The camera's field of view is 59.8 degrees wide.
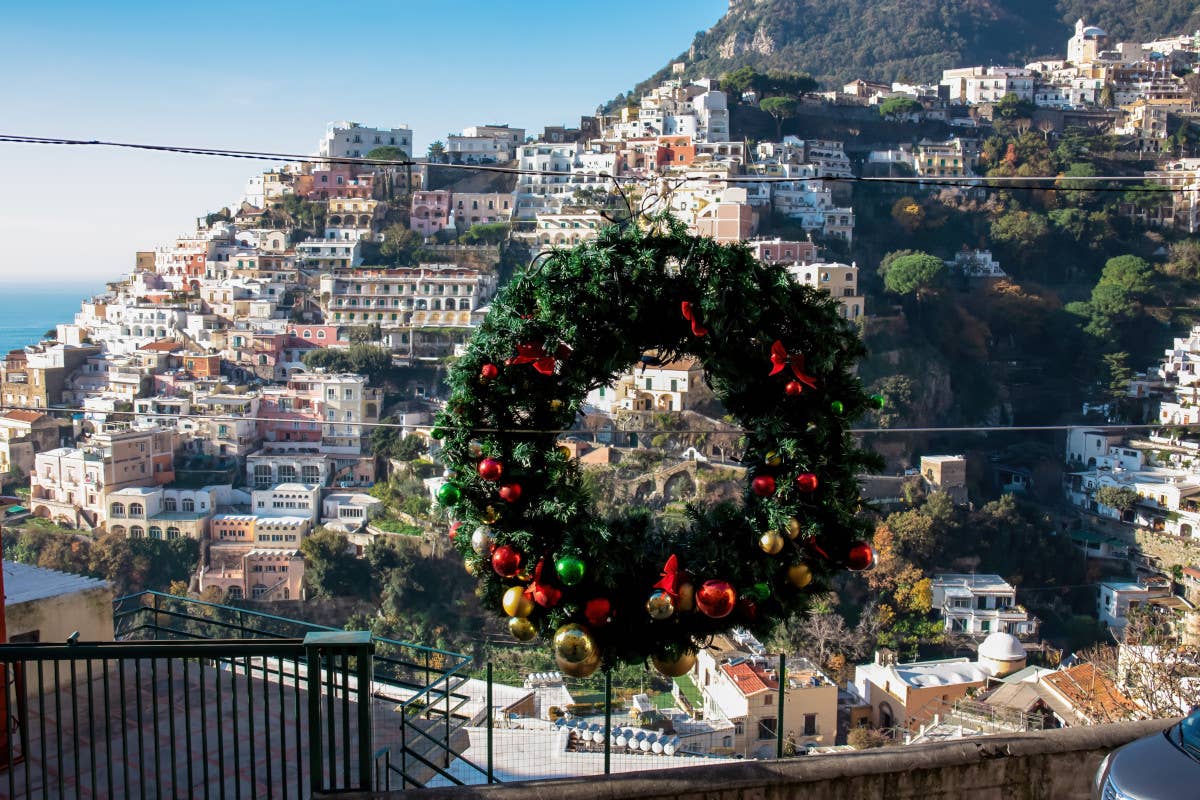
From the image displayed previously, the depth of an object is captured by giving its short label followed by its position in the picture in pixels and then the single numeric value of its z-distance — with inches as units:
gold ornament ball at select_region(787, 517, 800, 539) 131.4
